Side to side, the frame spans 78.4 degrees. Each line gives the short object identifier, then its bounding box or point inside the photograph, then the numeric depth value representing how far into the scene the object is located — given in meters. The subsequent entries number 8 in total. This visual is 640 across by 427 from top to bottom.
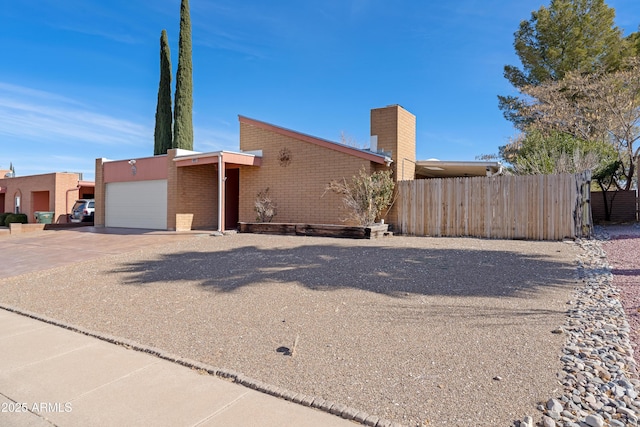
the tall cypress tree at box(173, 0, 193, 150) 26.05
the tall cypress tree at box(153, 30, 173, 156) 26.66
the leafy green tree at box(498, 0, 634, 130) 21.34
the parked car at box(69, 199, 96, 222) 24.30
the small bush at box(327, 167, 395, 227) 13.33
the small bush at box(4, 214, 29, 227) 27.38
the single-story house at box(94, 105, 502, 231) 14.62
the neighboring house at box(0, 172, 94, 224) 27.66
